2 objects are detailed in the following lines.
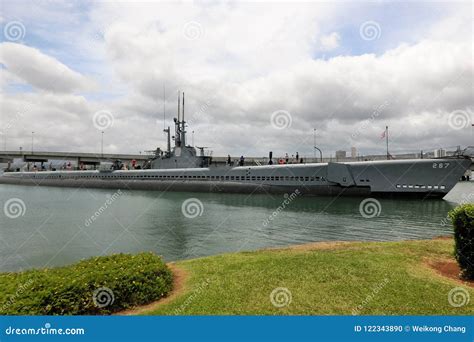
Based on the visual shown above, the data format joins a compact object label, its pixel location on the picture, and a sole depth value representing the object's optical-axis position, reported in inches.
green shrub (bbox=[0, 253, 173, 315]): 210.8
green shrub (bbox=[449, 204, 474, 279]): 292.7
